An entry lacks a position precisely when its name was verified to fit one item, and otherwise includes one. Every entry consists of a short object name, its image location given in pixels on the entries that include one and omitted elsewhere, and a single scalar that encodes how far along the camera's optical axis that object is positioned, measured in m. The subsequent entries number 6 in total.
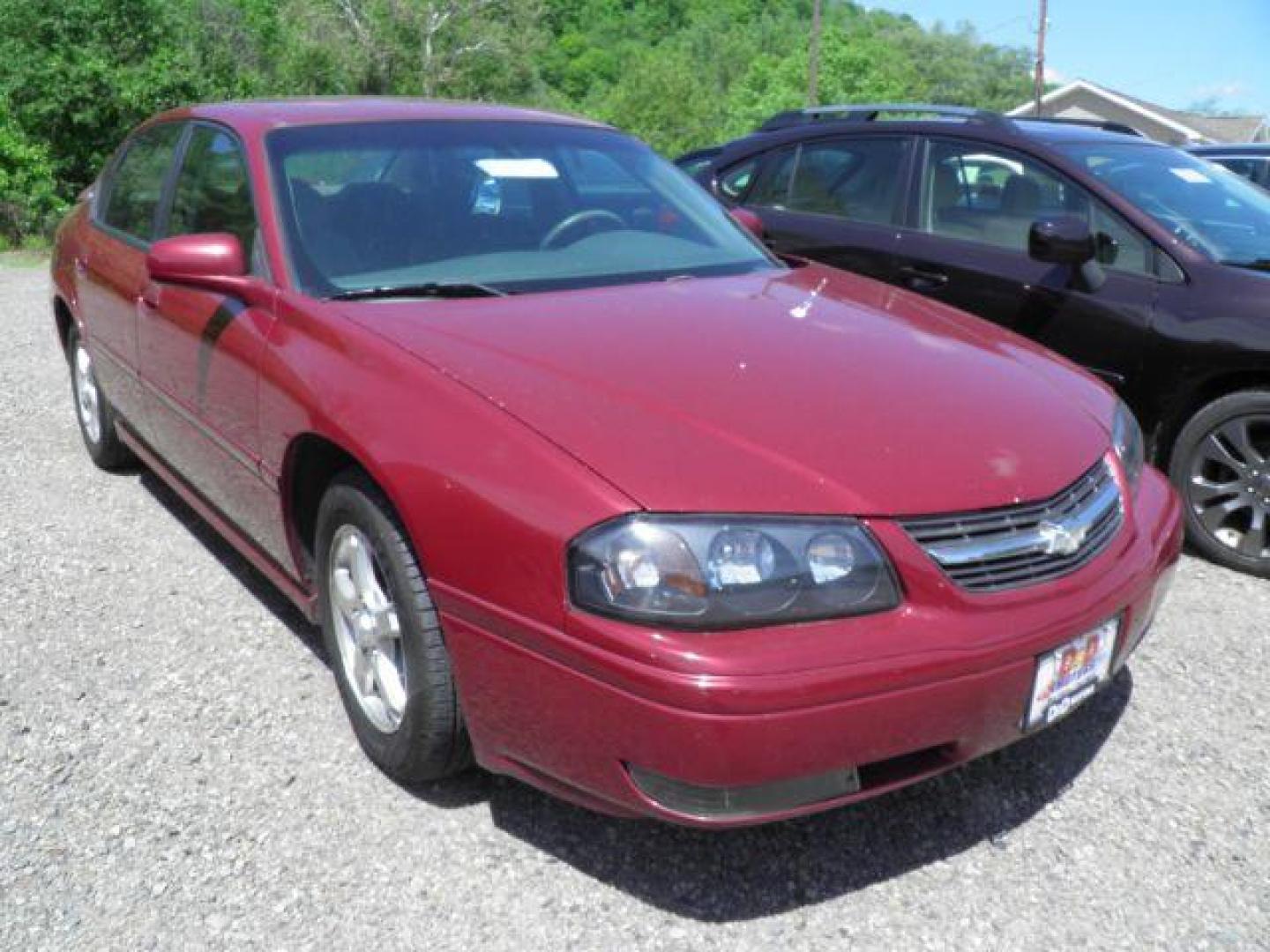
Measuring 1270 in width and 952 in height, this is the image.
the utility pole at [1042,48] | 44.29
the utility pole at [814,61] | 37.41
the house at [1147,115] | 46.91
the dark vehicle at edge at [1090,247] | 4.16
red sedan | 2.06
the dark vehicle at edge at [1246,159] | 10.33
